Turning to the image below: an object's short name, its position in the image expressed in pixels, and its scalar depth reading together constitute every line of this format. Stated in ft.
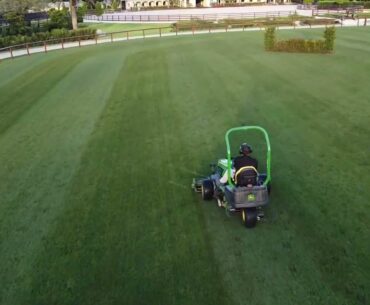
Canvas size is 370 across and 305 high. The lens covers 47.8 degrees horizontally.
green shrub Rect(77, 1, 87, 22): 238.72
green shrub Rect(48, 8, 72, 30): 180.96
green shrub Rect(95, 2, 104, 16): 255.06
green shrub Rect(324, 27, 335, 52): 88.38
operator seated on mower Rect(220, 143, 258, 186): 25.68
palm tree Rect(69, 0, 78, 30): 183.00
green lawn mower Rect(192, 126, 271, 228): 25.46
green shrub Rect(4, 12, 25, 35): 167.02
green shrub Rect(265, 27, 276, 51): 95.04
